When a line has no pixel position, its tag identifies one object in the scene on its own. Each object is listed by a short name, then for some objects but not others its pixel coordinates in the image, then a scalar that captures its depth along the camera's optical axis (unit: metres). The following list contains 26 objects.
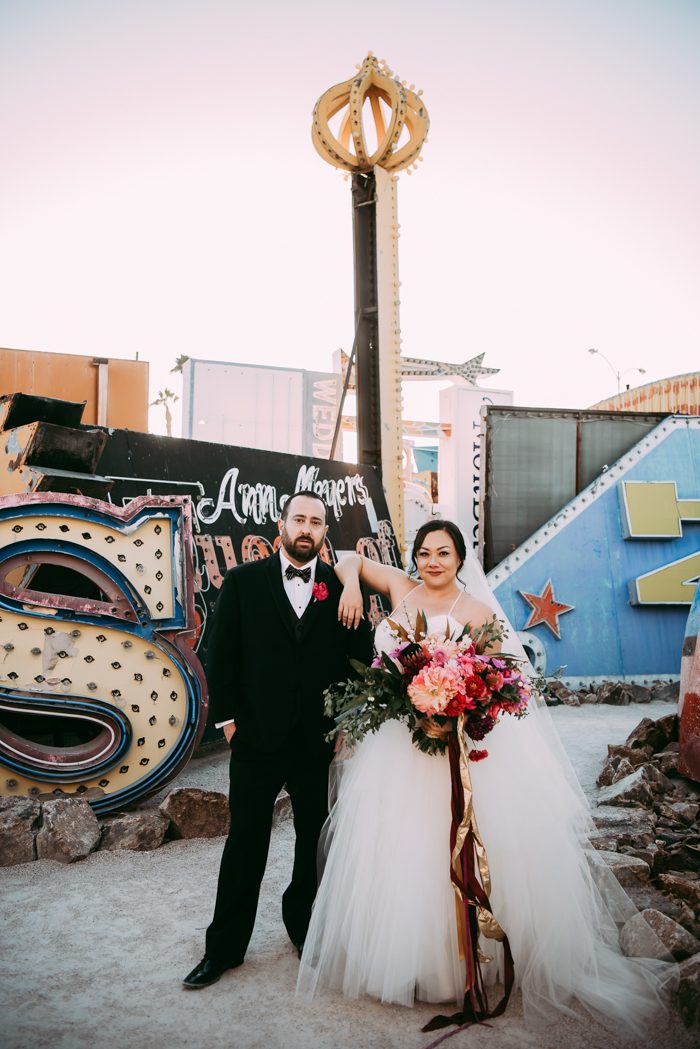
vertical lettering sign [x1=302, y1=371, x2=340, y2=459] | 25.34
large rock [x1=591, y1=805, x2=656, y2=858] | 4.71
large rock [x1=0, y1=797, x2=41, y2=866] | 4.64
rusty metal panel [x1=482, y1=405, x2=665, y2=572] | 12.14
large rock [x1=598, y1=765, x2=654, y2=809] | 5.51
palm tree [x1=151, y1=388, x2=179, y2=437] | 52.20
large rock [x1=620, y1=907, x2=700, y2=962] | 3.49
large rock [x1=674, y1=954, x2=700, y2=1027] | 3.04
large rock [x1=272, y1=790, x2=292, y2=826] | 5.59
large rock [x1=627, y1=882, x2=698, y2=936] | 3.89
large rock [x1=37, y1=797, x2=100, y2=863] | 4.70
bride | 3.17
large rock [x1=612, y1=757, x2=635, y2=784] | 6.14
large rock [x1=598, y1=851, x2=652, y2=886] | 4.31
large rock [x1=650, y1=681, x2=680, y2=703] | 10.73
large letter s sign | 5.34
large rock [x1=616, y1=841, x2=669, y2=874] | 4.51
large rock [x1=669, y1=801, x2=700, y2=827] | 5.34
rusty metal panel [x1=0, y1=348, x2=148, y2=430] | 10.99
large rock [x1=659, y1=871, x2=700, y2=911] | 4.13
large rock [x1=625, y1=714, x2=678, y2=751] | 6.94
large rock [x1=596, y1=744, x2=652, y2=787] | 6.21
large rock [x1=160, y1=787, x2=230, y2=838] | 5.17
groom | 3.48
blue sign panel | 11.41
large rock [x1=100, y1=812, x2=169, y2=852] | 4.94
